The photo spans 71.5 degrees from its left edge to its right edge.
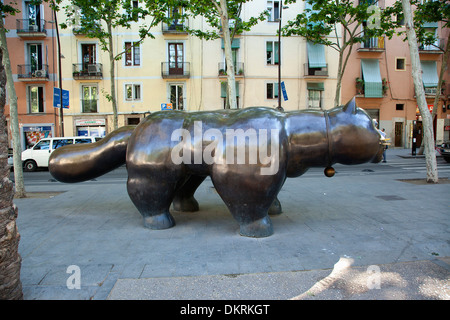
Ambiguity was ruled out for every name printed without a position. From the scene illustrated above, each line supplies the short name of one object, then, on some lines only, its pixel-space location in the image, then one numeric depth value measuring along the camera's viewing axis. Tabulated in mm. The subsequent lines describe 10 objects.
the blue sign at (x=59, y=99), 15050
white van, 15320
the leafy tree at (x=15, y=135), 7617
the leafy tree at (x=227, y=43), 8867
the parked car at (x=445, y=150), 15764
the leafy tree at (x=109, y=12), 13727
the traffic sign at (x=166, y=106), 19547
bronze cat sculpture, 4262
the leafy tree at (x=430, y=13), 14578
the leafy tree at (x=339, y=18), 13727
